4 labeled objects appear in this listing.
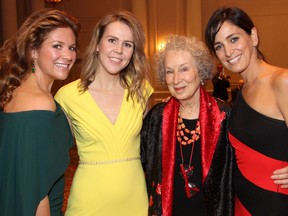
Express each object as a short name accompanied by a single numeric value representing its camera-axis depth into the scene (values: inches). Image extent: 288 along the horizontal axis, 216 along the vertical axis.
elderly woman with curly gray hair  83.8
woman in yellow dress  81.9
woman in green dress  64.6
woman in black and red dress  72.0
